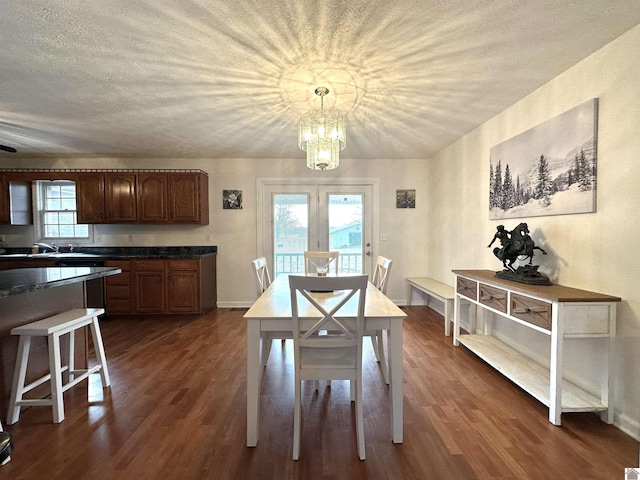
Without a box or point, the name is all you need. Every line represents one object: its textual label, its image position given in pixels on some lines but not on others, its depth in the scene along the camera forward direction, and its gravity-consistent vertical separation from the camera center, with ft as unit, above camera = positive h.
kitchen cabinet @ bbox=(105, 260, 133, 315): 13.01 -2.74
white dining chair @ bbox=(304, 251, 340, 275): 10.55 -0.89
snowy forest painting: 6.32 +1.60
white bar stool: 5.67 -2.62
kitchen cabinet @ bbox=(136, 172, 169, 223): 13.67 +1.61
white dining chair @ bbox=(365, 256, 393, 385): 7.54 -2.44
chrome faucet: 13.85 -0.72
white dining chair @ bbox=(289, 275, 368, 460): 4.80 -2.00
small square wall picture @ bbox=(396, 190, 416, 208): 15.05 +1.69
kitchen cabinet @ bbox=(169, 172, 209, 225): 13.74 +1.62
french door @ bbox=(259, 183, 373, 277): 14.85 +0.40
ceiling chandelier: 7.20 +2.44
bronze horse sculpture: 7.34 -0.39
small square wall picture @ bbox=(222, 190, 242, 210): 14.82 +1.68
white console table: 5.66 -1.96
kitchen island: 5.74 -1.62
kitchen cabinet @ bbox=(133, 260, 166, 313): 13.05 -2.48
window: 14.67 +0.88
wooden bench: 10.71 -2.47
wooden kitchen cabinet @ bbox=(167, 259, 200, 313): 13.08 -2.44
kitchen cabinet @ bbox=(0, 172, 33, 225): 13.64 +1.46
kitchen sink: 12.71 -1.05
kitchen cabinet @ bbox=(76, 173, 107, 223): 13.65 +1.61
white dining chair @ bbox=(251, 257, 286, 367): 6.42 -1.64
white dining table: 5.22 -2.09
